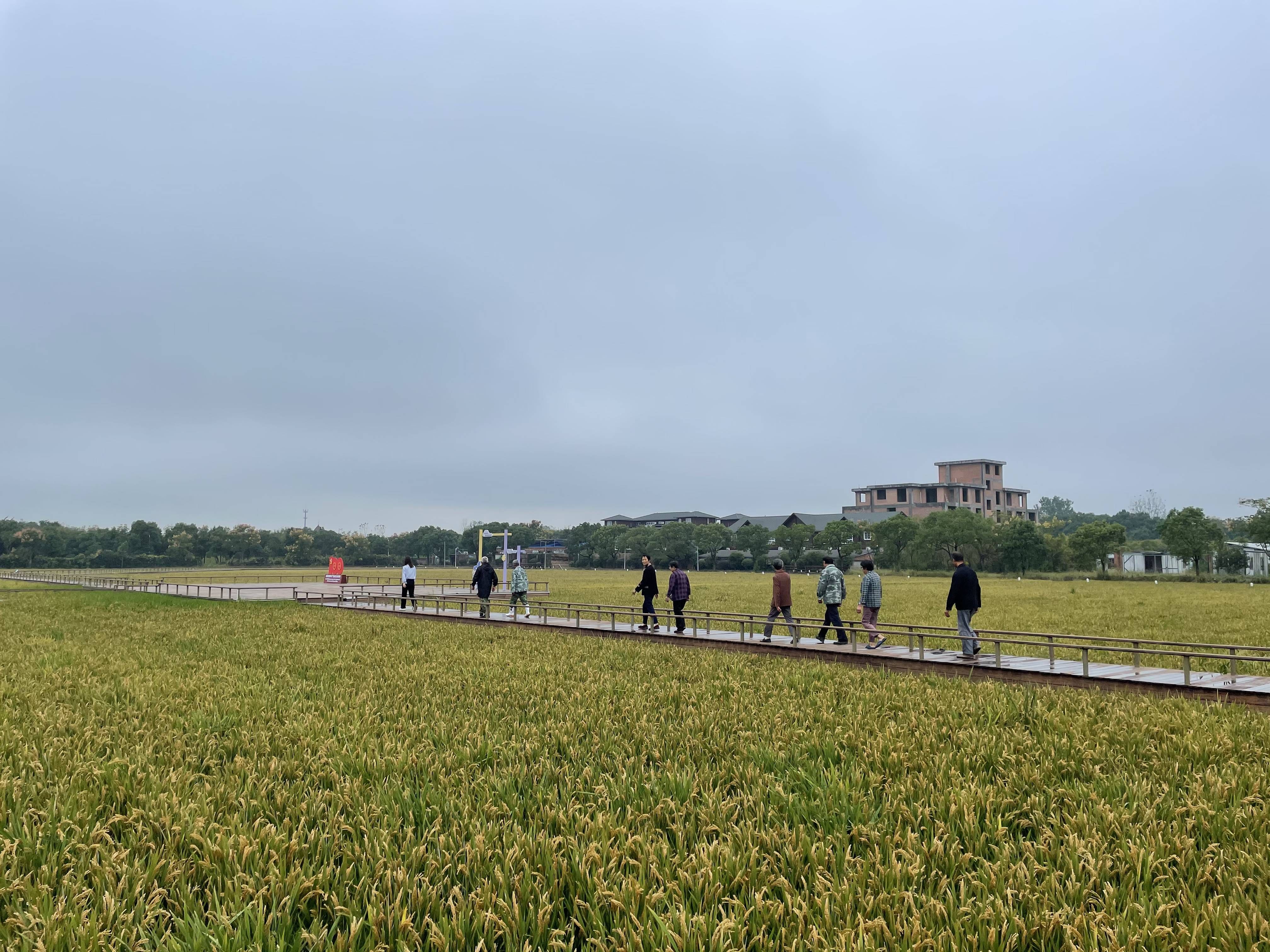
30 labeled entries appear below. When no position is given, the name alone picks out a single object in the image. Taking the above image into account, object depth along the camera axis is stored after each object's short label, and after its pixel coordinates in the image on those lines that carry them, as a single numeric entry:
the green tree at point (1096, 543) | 74.19
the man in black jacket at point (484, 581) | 24.38
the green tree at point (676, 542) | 115.00
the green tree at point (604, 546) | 123.75
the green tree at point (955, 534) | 83.38
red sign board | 38.41
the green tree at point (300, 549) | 134.12
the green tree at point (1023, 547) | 78.88
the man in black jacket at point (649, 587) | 20.50
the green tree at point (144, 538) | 128.12
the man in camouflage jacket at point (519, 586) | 23.69
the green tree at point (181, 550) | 123.12
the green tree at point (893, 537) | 88.38
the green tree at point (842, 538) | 100.69
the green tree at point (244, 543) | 127.56
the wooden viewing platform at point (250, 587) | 40.47
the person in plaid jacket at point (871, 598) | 16.25
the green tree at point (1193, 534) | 68.06
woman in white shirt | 29.52
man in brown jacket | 17.42
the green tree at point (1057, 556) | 78.38
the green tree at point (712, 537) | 114.31
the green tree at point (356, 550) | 135.62
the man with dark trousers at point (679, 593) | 19.59
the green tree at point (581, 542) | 129.25
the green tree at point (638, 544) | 115.81
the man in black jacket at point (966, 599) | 14.16
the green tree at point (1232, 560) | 71.00
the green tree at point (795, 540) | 104.25
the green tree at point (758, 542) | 106.62
